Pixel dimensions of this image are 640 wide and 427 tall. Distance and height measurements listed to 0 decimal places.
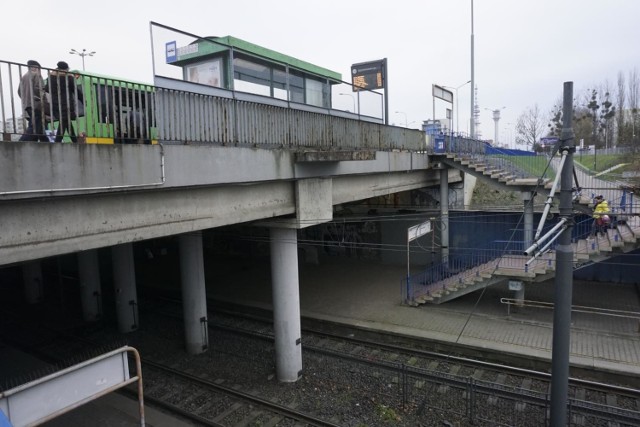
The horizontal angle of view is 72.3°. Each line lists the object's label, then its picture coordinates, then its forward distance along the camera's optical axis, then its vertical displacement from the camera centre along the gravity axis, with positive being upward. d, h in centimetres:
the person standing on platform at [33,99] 550 +105
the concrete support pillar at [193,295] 1219 -339
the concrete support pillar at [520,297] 1409 -424
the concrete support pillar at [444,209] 1840 -172
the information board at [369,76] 1558 +341
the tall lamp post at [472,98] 2359 +380
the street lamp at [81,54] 2716 +805
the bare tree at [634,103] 3582 +548
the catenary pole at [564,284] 677 -187
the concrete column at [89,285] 1531 -374
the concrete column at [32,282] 1767 -411
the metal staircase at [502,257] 1290 -289
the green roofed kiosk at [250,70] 872 +249
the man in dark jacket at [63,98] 567 +109
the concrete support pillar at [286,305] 1028 -314
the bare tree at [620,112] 3910 +478
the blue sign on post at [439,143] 1767 +102
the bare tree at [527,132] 4333 +345
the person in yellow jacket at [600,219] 1306 -175
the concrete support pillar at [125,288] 1399 -356
